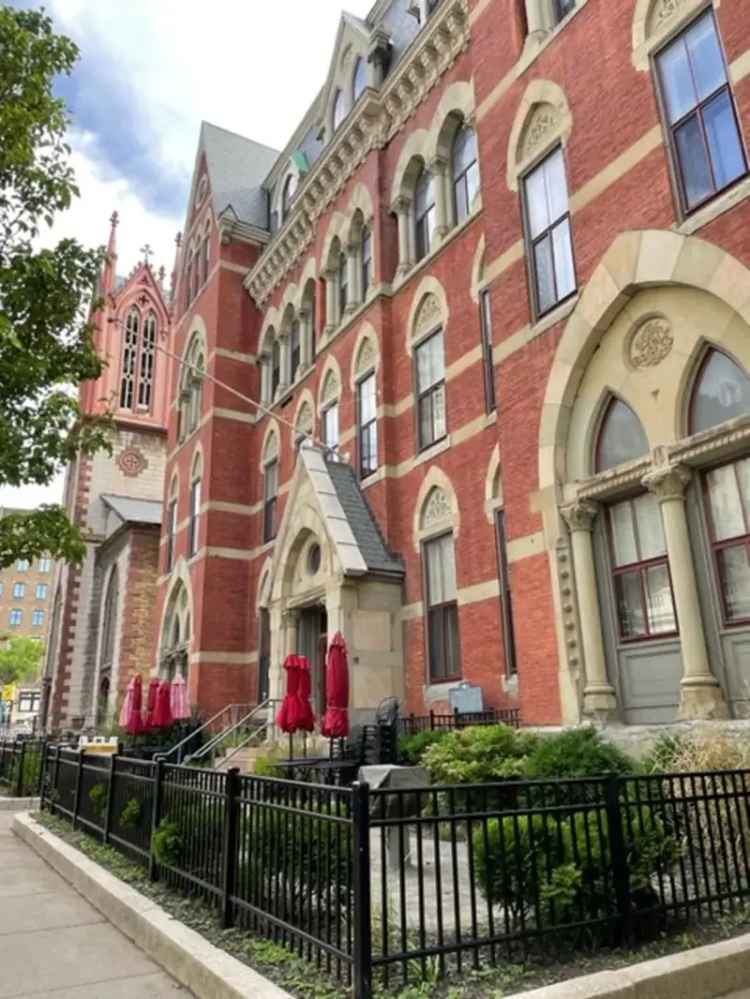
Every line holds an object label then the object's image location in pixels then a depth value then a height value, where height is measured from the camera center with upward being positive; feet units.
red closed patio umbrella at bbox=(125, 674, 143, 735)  71.15 +2.30
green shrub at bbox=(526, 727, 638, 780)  26.86 -1.05
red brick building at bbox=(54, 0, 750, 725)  29.60 +18.95
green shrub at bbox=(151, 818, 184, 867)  21.63 -2.91
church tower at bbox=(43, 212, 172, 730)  117.19 +31.12
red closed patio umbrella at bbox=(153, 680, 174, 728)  66.08 +2.34
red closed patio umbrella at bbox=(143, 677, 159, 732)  67.82 +2.68
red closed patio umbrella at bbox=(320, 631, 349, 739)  42.98 +2.20
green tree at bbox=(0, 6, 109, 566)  33.83 +19.69
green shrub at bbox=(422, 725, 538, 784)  31.14 -1.08
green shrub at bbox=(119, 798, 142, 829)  25.81 -2.48
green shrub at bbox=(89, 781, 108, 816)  30.40 -2.25
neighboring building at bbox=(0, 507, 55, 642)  351.05 +62.17
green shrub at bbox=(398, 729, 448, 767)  40.04 -0.76
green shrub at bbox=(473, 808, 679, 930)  15.30 -2.73
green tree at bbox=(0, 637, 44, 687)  315.99 +32.75
